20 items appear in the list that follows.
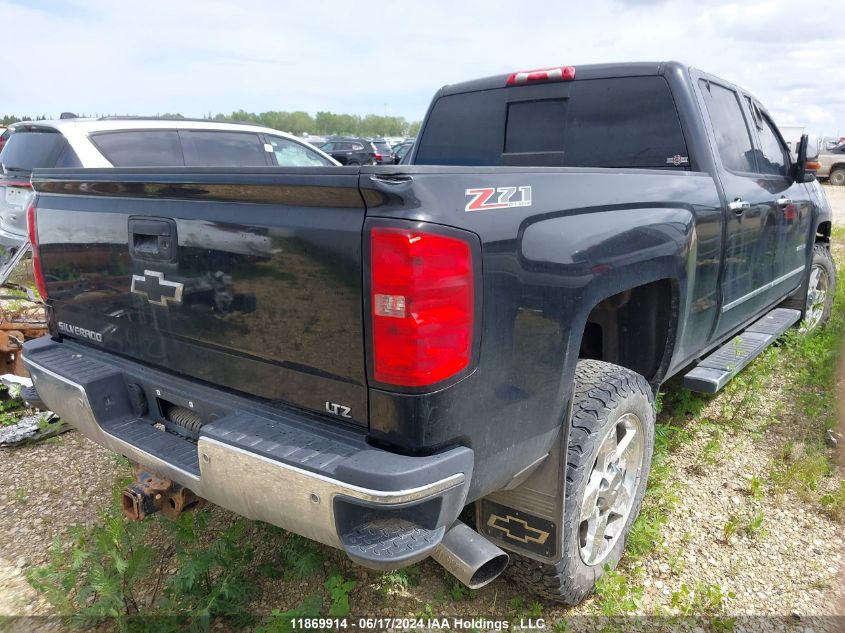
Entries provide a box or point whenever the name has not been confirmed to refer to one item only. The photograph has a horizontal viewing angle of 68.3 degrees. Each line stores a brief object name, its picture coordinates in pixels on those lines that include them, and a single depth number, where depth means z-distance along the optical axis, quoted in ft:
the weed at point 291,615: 7.29
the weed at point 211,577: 7.75
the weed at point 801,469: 10.70
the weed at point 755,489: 10.43
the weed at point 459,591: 8.34
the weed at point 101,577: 7.48
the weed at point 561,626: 7.82
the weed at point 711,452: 11.61
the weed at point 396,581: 8.46
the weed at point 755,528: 9.46
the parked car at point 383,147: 77.41
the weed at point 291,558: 8.12
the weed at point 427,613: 8.00
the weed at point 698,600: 8.10
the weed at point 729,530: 9.38
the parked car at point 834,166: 80.23
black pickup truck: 5.49
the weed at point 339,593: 7.61
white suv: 20.70
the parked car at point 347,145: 77.25
